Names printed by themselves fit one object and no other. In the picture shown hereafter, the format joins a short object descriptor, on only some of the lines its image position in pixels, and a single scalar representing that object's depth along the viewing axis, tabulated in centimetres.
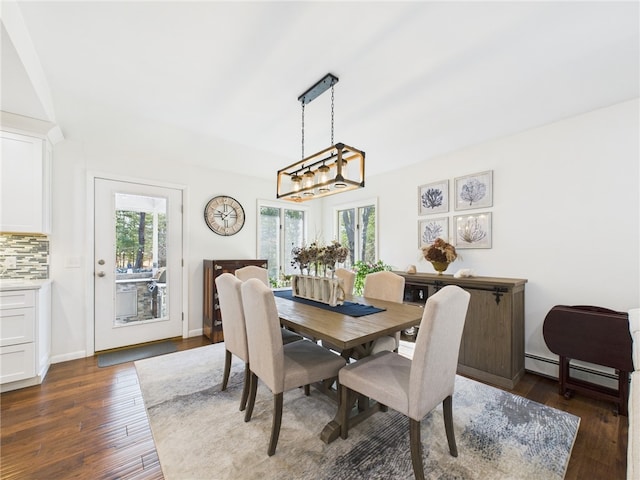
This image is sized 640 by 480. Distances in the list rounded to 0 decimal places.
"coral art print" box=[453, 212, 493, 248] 324
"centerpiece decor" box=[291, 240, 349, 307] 241
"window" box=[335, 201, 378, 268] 465
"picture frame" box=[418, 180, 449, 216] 362
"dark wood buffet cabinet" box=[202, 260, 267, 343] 377
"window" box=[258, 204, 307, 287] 485
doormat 313
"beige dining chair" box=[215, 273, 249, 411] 219
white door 339
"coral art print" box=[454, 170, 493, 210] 323
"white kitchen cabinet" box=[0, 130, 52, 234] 259
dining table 169
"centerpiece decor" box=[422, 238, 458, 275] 323
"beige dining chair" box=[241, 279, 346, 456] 175
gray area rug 163
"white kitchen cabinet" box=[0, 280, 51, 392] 243
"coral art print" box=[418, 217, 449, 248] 362
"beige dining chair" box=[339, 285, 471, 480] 147
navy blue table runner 217
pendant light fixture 216
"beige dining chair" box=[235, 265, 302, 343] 334
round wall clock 420
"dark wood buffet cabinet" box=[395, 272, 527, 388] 264
